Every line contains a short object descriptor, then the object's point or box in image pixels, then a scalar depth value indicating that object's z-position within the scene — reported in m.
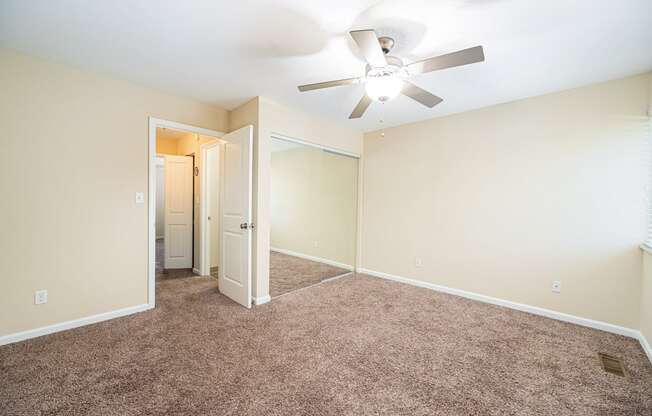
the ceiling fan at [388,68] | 1.52
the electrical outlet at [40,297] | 2.31
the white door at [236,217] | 2.99
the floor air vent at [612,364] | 1.97
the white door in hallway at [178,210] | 4.58
